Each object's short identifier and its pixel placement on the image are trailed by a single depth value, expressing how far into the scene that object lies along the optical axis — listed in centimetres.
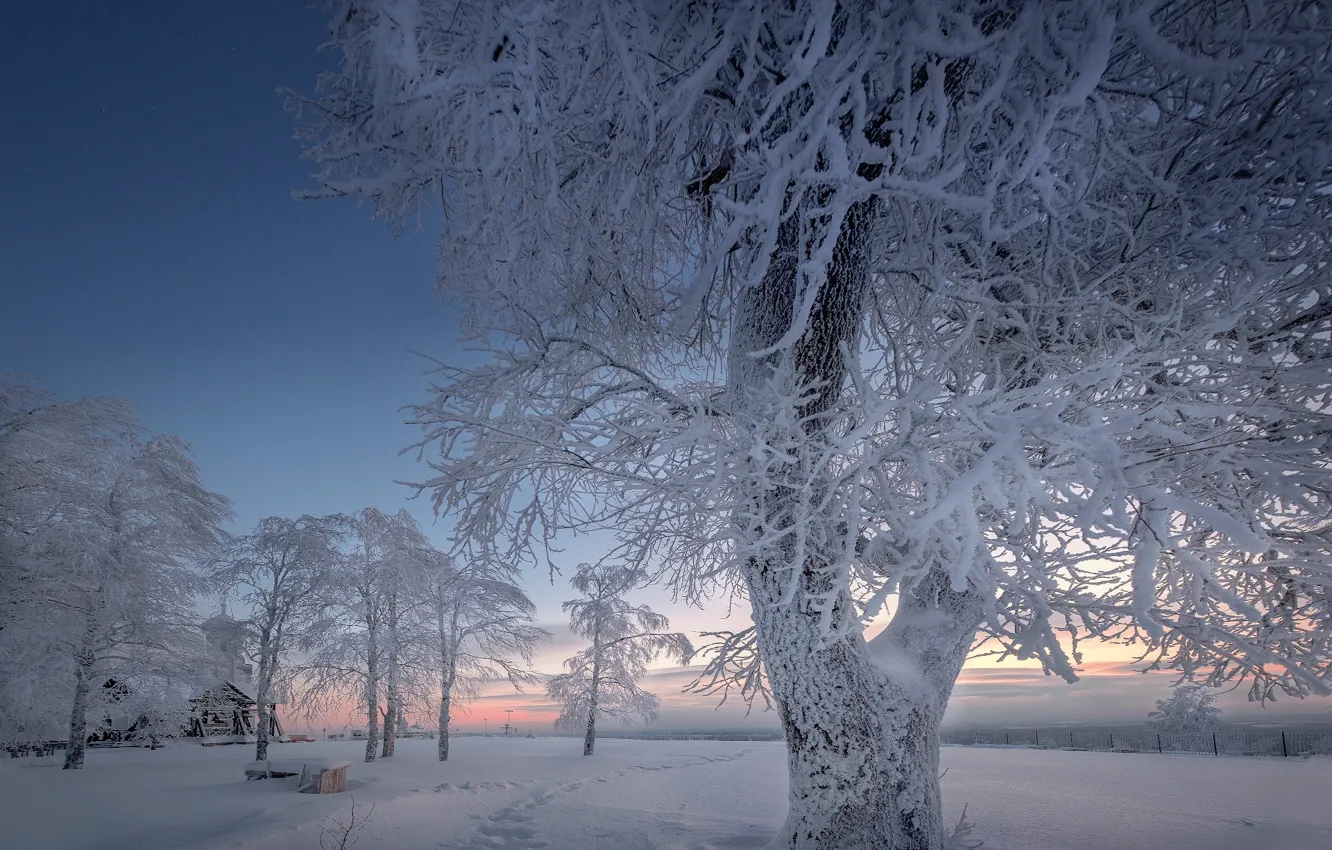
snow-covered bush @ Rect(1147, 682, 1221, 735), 1759
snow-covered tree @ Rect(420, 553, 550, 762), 1548
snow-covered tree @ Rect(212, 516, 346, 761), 1468
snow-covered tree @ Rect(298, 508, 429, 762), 1445
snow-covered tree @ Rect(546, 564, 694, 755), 1742
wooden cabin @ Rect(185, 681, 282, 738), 2059
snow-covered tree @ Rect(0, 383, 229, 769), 827
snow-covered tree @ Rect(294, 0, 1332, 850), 218
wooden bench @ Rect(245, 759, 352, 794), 901
